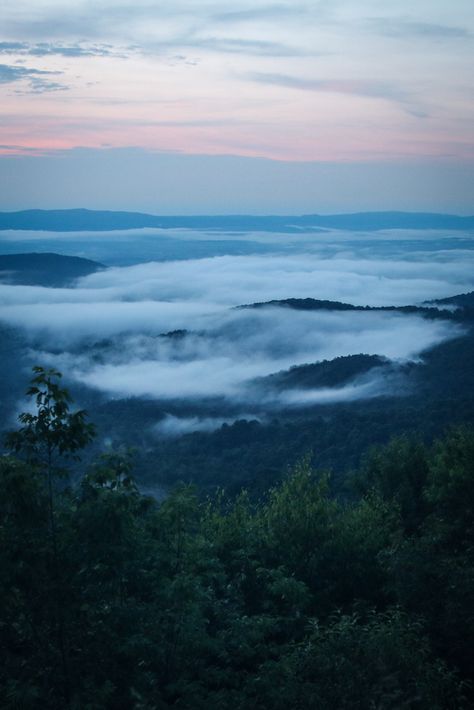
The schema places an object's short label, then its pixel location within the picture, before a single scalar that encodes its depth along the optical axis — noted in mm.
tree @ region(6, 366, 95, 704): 9781
